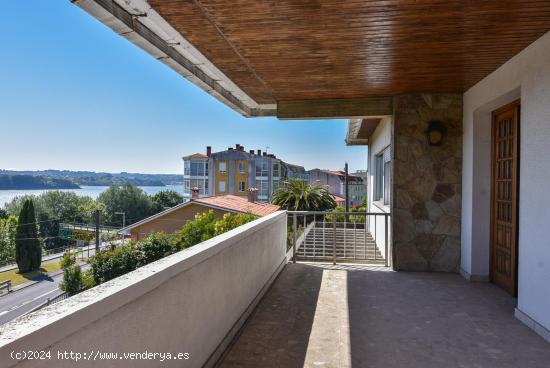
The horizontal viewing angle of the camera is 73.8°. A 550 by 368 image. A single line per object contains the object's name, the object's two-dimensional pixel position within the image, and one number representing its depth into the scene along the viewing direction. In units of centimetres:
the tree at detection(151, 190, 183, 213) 5941
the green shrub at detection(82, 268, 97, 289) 1334
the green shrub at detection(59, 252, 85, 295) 1725
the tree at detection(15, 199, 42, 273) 2809
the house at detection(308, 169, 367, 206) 4619
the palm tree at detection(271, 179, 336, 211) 1733
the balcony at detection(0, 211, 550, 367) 133
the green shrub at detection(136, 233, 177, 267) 1267
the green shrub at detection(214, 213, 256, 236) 798
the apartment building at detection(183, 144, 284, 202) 3859
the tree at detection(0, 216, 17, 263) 3297
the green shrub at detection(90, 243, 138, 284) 1284
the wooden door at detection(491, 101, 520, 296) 393
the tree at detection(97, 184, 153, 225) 5781
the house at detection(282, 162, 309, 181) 4289
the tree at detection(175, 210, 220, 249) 925
